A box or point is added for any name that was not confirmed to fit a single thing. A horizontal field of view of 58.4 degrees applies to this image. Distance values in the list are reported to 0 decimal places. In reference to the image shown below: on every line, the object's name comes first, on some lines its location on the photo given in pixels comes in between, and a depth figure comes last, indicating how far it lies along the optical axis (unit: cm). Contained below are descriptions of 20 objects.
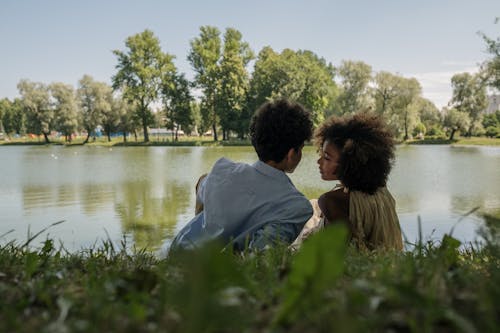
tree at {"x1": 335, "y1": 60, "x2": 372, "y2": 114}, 5316
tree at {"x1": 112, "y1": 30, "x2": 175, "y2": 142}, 5700
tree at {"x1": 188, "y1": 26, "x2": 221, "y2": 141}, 5612
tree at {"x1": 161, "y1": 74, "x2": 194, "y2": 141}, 5859
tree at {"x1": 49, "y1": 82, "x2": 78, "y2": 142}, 5943
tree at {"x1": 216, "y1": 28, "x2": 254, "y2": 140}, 5378
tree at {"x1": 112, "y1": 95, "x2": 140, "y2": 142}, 6369
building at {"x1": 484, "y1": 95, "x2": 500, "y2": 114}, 11214
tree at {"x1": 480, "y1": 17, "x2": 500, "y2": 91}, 3116
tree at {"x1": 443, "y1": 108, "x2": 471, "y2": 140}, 5678
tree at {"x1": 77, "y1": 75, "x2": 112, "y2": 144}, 6162
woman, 317
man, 297
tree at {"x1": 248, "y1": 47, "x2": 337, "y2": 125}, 5228
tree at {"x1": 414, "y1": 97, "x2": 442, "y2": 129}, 6293
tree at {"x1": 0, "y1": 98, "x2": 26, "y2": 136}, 9091
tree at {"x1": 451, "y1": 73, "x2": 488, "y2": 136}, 5770
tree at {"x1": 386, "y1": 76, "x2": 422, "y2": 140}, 5300
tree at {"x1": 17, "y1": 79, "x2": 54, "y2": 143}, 6022
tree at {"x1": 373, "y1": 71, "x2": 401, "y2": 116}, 5356
